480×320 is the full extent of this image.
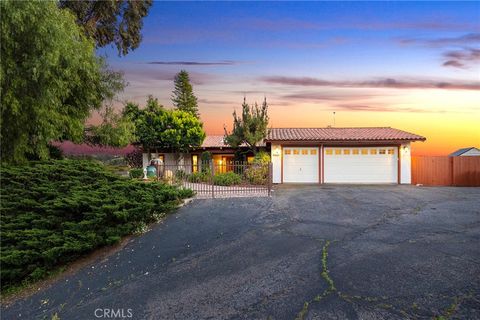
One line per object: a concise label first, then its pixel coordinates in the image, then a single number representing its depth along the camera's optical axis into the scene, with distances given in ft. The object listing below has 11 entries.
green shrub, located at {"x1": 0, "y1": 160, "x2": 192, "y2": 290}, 19.74
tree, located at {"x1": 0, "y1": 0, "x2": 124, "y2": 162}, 23.53
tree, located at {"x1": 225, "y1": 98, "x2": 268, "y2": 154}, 53.21
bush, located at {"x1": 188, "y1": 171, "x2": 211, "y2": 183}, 47.45
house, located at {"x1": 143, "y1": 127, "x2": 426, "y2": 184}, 51.80
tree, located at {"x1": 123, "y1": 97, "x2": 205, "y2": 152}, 66.08
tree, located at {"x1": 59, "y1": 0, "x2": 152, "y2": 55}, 52.31
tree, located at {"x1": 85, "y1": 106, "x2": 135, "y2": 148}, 39.17
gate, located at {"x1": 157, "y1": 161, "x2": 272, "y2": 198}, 38.22
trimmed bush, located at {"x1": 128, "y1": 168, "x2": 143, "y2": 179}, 55.87
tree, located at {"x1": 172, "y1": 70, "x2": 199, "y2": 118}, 116.62
